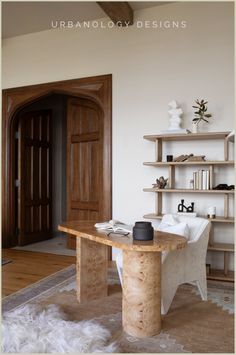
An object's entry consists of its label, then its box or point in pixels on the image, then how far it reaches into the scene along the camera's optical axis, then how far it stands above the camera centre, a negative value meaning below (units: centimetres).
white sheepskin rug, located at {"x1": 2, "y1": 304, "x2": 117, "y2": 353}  201 -108
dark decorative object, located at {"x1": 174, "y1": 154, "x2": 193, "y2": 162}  371 +26
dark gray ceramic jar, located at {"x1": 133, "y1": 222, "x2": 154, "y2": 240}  225 -37
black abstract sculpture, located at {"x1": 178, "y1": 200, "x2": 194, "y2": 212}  381 -34
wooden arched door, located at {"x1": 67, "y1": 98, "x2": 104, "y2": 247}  476 +32
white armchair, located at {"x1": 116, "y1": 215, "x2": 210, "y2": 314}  256 -73
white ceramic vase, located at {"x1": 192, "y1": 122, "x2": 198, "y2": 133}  368 +63
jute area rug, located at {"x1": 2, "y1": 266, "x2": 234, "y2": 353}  212 -112
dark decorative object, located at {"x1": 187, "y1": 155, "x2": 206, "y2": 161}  362 +26
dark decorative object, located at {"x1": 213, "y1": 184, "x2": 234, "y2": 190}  349 -8
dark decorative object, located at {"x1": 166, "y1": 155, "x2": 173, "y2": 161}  379 +27
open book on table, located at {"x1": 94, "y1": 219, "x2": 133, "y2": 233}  267 -42
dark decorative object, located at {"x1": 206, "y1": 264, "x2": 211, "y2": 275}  362 -105
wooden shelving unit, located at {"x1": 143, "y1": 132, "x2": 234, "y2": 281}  345 -9
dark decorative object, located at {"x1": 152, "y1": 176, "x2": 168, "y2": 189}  384 -4
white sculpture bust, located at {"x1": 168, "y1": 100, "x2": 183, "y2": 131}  379 +79
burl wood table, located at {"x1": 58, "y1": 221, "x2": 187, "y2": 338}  217 -72
